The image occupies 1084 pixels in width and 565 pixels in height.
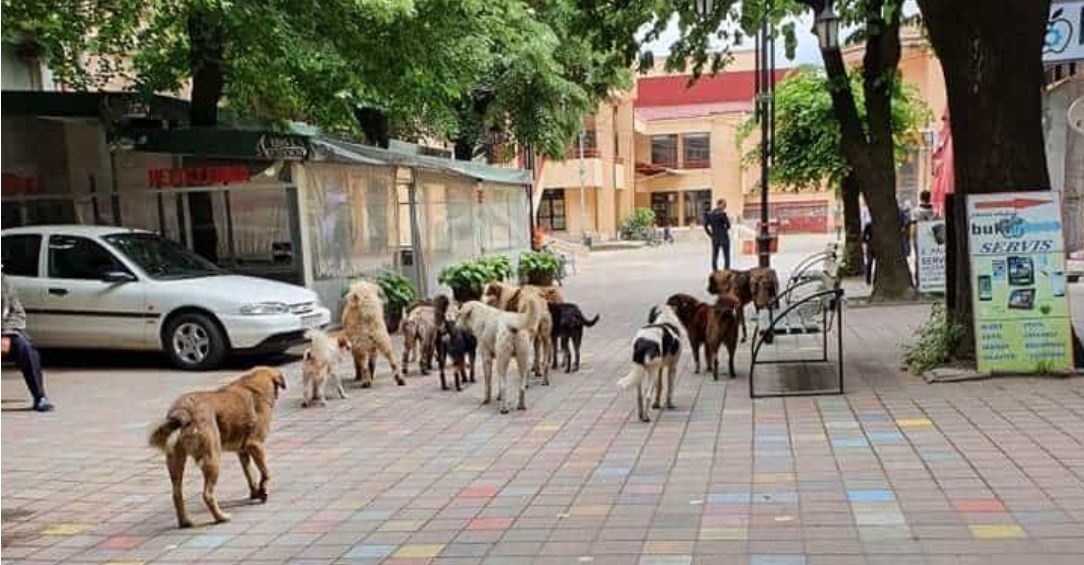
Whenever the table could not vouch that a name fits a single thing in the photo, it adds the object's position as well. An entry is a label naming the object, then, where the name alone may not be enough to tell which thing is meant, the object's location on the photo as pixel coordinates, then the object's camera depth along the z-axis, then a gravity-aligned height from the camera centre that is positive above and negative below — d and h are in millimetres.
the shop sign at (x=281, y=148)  12188 +1070
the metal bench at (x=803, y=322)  8000 -1014
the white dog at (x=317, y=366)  8492 -1204
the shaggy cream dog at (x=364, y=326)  9250 -930
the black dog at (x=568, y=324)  9781 -1053
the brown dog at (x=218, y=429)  4801 -1004
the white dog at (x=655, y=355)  7039 -1030
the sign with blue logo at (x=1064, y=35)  9214 +1585
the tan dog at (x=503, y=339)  7980 -972
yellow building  49031 +2775
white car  10461 -721
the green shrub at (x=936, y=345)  8344 -1245
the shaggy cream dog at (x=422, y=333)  9820 -1097
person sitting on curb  8422 -924
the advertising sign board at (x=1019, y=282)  7820 -654
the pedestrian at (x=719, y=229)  22250 -346
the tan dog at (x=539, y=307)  9094 -825
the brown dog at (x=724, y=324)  8641 -1001
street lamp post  15852 +1719
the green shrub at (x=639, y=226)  48497 -437
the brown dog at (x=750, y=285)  10195 -774
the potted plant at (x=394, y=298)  13562 -1000
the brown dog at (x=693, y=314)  8844 -909
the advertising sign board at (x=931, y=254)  14781 -754
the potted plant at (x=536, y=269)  17703 -882
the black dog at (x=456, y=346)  9055 -1152
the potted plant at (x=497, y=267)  14922 -693
